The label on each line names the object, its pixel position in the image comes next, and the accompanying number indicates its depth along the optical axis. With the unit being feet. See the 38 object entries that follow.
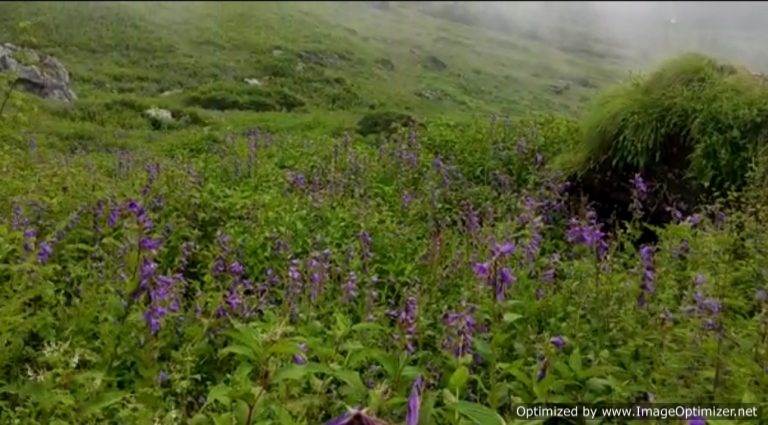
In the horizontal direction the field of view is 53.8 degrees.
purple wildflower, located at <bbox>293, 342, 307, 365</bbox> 13.67
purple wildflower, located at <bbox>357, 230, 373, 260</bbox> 22.06
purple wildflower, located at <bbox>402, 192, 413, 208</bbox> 28.86
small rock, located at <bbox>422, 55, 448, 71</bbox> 148.87
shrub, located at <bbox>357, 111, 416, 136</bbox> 63.36
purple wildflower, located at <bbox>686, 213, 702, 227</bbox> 20.68
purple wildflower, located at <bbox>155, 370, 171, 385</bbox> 14.81
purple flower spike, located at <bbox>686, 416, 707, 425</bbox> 10.25
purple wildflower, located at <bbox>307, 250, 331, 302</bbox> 18.19
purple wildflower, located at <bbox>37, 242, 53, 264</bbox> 19.13
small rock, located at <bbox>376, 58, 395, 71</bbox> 152.58
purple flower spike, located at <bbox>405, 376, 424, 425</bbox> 7.95
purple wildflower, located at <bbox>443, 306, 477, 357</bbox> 15.16
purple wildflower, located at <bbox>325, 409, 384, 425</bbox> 6.02
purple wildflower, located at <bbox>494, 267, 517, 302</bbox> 16.27
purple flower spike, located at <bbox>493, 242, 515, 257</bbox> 15.54
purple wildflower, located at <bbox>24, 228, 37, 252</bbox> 19.26
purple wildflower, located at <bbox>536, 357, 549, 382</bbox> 14.48
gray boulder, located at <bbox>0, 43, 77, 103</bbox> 95.34
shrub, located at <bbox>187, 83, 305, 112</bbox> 107.96
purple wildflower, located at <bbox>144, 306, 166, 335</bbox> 15.72
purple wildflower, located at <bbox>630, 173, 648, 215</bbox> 21.36
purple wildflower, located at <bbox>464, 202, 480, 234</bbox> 23.58
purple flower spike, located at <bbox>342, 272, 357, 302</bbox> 18.58
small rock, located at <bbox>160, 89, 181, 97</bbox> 114.46
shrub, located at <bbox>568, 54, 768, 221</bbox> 28.09
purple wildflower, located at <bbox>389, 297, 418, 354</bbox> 15.34
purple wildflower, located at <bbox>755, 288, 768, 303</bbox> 13.91
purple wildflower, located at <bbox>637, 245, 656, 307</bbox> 17.56
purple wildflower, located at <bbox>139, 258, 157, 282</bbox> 17.12
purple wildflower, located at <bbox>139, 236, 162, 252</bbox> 17.51
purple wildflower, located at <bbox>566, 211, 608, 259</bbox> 19.97
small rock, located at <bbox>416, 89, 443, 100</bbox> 113.74
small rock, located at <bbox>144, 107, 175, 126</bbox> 90.43
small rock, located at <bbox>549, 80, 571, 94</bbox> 108.84
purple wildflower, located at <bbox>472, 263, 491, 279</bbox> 15.65
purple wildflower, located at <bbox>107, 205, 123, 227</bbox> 22.61
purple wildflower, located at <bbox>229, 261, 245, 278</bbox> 18.74
